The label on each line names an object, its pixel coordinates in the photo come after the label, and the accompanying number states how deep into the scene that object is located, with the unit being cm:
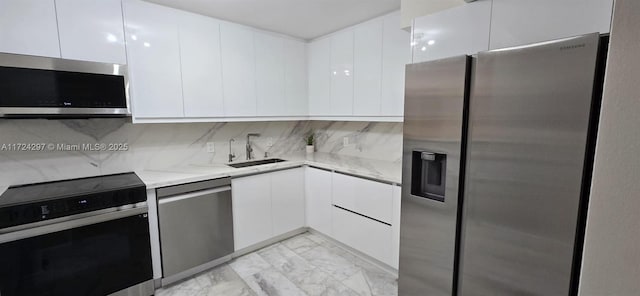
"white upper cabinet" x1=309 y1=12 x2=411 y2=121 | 239
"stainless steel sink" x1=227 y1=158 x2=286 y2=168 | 292
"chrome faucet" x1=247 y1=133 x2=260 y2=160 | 320
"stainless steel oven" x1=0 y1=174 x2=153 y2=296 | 163
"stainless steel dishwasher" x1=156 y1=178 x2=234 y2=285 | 216
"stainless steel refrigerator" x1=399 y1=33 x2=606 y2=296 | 104
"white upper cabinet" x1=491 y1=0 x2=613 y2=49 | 115
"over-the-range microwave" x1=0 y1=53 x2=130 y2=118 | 165
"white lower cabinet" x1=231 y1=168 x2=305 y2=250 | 259
